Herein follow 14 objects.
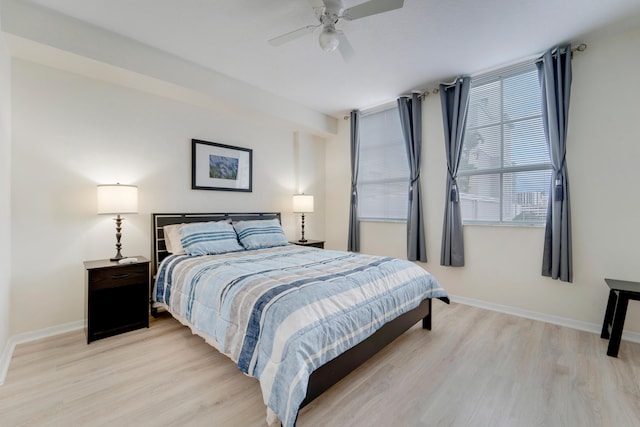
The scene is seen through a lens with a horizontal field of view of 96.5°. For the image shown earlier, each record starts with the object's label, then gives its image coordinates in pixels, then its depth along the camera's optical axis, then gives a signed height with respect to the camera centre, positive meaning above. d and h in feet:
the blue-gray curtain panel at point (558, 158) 9.32 +1.88
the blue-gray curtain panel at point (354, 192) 15.47 +1.02
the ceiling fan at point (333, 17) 6.54 +4.73
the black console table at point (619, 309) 7.47 -2.51
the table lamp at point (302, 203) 14.73 +0.38
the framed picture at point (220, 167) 11.87 +1.89
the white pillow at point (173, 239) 10.11 -1.11
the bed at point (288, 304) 5.02 -2.14
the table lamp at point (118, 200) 8.79 +0.24
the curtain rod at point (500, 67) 9.26 +5.41
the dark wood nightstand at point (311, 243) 14.46 -1.67
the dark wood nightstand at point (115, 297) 8.21 -2.83
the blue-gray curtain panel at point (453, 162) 11.56 +2.08
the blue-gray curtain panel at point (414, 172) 12.91 +1.84
